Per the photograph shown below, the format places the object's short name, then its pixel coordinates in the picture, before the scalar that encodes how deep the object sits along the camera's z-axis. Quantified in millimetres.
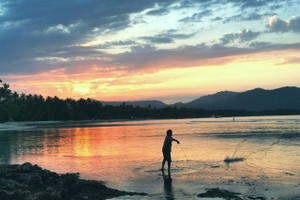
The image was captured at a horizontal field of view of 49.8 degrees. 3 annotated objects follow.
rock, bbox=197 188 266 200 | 12289
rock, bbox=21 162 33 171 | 16844
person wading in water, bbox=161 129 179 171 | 18016
